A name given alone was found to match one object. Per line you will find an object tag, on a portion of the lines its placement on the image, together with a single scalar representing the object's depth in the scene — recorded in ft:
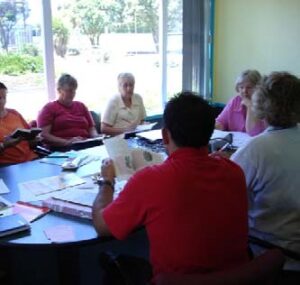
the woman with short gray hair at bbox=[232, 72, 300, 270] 5.58
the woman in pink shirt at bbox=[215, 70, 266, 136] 10.86
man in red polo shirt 4.13
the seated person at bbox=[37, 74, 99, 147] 11.84
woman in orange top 9.89
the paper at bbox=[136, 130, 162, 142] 9.74
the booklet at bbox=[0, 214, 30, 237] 5.05
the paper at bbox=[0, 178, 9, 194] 6.56
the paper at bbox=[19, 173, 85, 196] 6.59
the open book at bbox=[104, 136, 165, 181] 6.06
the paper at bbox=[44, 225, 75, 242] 4.96
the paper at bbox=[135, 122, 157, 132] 11.41
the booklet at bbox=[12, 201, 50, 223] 5.56
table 4.92
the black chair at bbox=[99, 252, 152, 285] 4.97
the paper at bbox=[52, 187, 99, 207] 5.78
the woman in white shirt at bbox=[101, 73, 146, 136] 13.17
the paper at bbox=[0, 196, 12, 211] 5.86
